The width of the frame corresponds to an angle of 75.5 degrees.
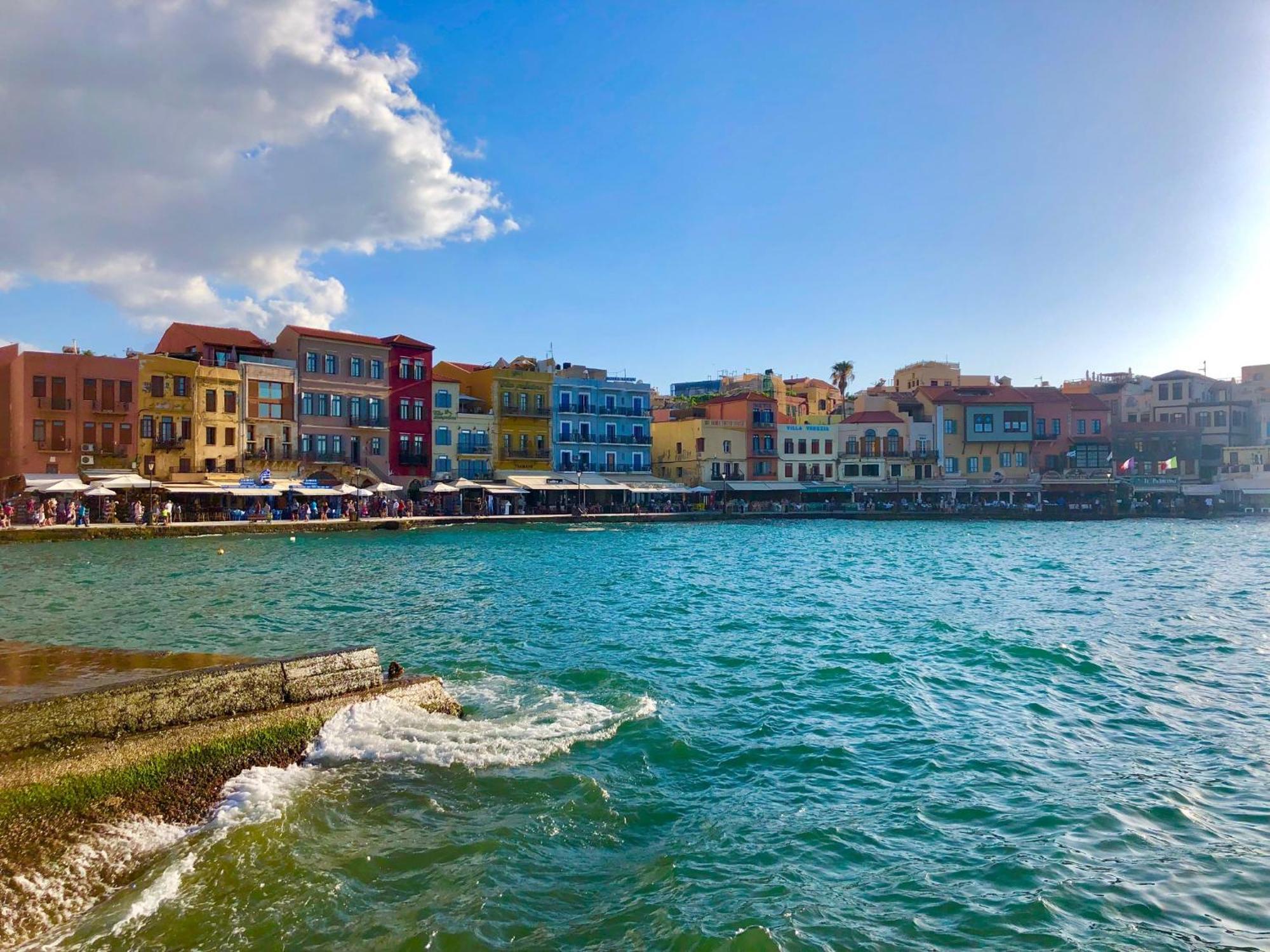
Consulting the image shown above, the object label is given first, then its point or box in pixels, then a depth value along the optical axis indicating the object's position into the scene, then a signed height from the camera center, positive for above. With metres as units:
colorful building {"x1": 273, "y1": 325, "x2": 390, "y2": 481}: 47.25 +5.56
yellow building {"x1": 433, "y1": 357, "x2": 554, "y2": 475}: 54.91 +5.82
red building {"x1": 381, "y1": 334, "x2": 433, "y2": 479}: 50.56 +5.28
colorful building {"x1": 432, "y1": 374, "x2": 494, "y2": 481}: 52.31 +3.68
